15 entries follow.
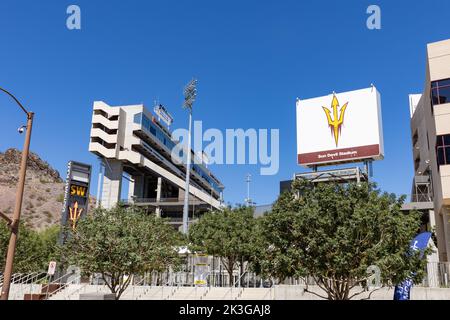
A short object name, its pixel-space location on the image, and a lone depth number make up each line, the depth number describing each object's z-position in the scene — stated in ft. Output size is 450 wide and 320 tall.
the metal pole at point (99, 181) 241.76
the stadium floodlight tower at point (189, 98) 215.84
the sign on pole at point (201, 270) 122.21
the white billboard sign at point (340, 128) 137.28
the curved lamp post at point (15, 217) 47.55
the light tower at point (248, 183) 334.75
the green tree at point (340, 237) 54.95
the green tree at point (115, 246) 73.92
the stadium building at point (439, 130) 105.29
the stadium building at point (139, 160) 238.27
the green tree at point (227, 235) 115.44
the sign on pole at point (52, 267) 77.21
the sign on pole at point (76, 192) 133.49
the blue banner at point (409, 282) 61.16
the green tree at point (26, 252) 131.09
